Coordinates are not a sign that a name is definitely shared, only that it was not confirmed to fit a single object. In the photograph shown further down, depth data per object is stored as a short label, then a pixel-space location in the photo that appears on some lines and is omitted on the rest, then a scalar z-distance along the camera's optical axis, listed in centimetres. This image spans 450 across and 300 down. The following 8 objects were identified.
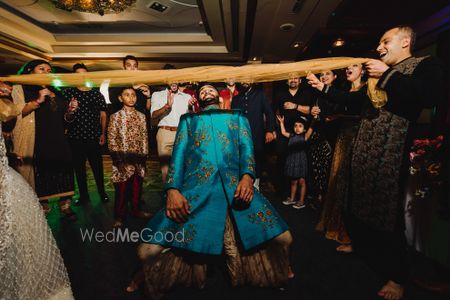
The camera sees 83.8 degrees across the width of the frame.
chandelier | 530
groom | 168
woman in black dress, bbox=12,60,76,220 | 298
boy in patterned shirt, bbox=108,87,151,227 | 310
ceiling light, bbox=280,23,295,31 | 655
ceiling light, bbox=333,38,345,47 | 624
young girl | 374
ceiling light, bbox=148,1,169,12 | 622
